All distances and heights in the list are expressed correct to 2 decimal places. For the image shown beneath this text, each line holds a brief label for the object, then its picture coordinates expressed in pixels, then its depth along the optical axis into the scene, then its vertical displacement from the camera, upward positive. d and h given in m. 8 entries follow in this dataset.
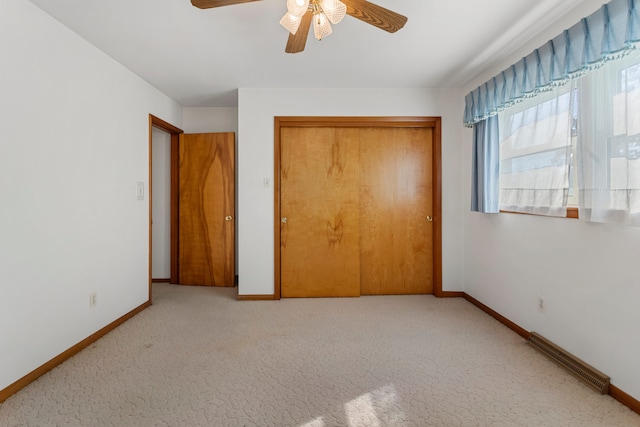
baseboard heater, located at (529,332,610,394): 1.80 -1.01
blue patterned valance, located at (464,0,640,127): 1.62 +1.02
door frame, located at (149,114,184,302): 4.08 +0.13
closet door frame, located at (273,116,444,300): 3.49 +0.72
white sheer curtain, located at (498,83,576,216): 2.09 +0.46
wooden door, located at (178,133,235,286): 4.01 +0.11
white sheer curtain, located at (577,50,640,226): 1.62 +0.39
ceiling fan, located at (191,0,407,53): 1.46 +1.03
